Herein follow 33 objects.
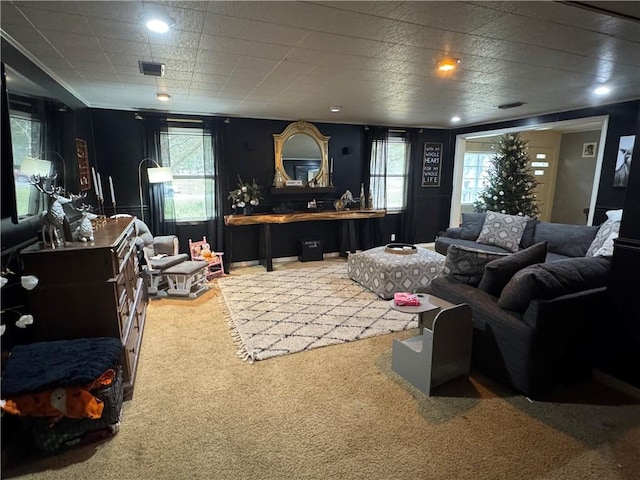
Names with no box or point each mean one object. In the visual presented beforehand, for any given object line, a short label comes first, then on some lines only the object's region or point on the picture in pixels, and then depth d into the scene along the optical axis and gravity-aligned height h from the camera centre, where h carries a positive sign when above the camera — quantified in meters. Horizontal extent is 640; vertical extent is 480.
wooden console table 5.02 -0.59
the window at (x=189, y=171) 4.92 +0.09
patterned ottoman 3.91 -1.03
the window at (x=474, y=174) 7.52 +0.17
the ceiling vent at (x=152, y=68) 2.62 +0.84
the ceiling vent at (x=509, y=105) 4.13 +0.94
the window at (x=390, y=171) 6.11 +0.16
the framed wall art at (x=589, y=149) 6.73 +0.67
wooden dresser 2.00 -0.69
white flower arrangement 5.18 -0.26
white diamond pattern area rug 2.98 -1.36
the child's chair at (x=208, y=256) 4.82 -1.09
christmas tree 6.16 +0.04
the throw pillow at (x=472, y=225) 5.16 -0.65
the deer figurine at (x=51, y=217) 2.06 -0.25
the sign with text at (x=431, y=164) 6.50 +0.32
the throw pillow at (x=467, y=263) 2.62 -0.62
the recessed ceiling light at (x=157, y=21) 1.78 +0.82
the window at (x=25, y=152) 1.97 +0.14
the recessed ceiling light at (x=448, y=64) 2.53 +0.88
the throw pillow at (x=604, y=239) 3.49 -0.58
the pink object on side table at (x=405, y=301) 2.50 -0.86
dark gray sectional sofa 2.12 -0.85
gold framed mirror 5.47 +0.38
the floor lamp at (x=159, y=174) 4.51 +0.04
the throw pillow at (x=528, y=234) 4.56 -0.67
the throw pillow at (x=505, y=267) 2.43 -0.59
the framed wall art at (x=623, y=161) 3.97 +0.27
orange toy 1.69 -1.12
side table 2.22 -1.14
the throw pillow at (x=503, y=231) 4.63 -0.66
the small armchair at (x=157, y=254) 4.03 -0.97
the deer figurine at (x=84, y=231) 2.26 -0.36
